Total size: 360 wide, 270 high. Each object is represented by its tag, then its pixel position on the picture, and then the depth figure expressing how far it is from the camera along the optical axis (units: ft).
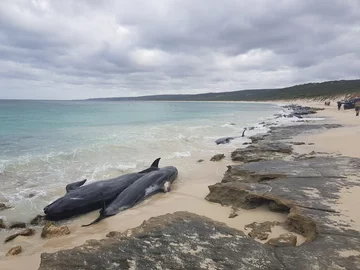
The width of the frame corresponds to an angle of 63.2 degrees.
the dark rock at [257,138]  54.80
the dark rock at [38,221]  20.47
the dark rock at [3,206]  23.10
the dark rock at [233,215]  18.41
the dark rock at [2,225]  19.85
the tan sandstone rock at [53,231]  17.97
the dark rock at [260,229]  14.98
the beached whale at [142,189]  22.01
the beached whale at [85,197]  21.35
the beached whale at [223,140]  56.44
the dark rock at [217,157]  38.81
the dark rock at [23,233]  17.78
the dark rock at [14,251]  15.66
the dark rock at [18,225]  19.83
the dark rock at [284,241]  12.74
